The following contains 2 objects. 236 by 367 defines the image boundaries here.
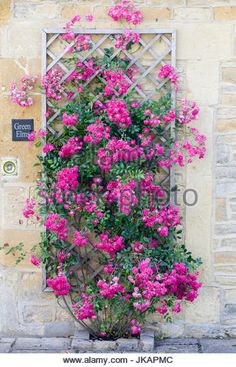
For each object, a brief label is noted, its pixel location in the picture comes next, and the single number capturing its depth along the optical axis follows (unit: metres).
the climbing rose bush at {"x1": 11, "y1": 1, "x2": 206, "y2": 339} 4.26
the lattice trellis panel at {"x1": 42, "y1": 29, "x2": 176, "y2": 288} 4.49
